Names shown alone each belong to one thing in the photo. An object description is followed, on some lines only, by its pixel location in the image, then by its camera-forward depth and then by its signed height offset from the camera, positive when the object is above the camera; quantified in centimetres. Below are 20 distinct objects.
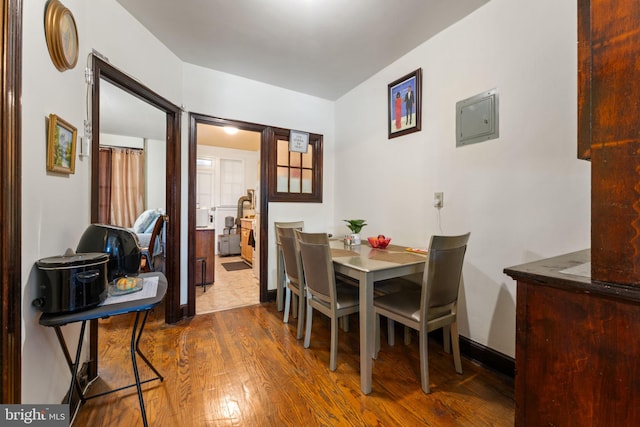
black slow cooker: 102 -30
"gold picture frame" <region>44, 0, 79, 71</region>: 112 +84
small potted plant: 236 -16
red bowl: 226 -26
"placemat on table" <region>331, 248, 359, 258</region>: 197 -32
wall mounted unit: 173 +69
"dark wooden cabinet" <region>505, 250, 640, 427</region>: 60 -36
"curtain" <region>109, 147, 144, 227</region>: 453 +49
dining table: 151 -38
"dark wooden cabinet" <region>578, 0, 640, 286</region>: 60 +19
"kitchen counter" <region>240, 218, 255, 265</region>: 479 -54
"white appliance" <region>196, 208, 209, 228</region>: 418 -9
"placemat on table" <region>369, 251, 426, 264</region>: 178 -32
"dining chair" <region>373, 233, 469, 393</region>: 150 -57
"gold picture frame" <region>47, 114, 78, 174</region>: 114 +32
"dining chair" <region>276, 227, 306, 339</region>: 215 -47
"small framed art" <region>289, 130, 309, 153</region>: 313 +91
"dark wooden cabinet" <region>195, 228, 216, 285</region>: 338 -53
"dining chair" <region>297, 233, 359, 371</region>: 172 -57
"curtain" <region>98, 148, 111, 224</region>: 447 +51
